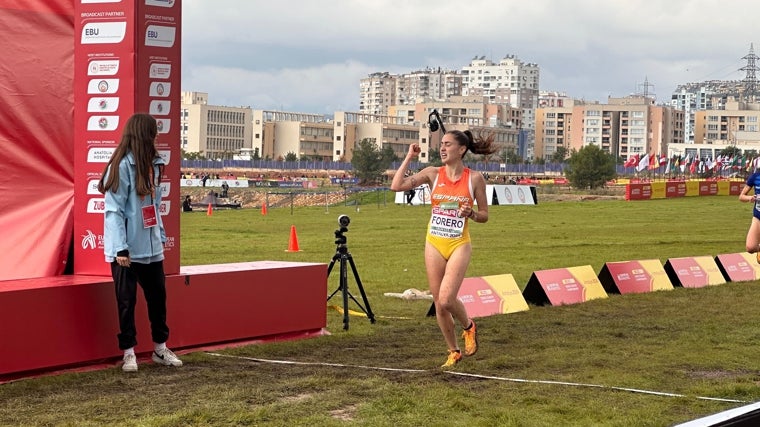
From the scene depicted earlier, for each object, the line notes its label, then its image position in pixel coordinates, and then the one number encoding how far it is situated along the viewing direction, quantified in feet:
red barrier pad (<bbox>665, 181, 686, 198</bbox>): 268.21
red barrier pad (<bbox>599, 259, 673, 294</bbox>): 65.10
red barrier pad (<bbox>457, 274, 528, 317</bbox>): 53.47
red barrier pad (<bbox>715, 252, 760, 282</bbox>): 74.02
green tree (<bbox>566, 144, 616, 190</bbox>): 338.54
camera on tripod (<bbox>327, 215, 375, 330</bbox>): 47.65
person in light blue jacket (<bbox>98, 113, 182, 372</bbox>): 35.40
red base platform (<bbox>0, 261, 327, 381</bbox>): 34.30
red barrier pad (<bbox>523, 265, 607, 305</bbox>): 58.54
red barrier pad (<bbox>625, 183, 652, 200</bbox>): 254.68
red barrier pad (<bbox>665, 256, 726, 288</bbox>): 69.56
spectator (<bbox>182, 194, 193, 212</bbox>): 203.71
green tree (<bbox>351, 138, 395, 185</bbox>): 542.16
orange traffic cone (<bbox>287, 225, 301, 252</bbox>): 100.83
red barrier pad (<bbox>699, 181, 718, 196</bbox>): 280.72
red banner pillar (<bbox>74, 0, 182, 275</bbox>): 37.96
